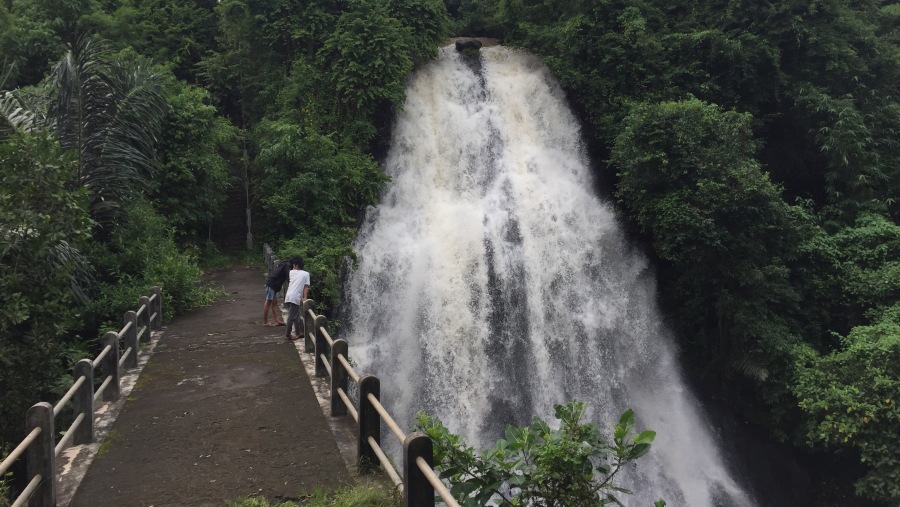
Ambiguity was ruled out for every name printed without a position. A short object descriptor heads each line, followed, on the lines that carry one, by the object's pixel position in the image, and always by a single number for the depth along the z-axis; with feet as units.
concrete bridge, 16.43
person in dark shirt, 34.96
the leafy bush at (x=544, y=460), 16.12
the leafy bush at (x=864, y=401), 36.29
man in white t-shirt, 32.14
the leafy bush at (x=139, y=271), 37.93
